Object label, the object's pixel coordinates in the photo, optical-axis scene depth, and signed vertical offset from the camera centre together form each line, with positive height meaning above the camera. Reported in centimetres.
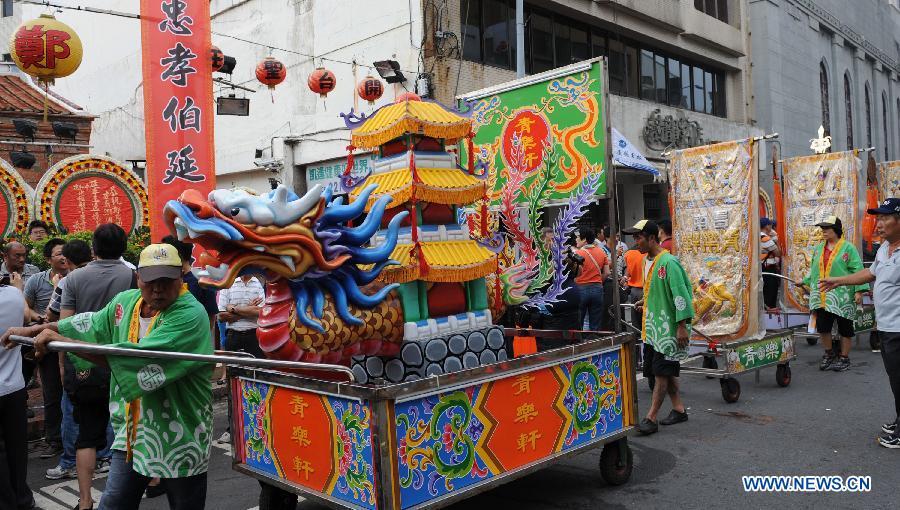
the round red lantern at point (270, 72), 1052 +304
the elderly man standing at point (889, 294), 485 -37
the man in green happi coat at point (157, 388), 285 -49
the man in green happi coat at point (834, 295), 777 -57
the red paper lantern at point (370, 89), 1089 +280
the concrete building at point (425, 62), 1249 +439
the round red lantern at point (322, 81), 1111 +302
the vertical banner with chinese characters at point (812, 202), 991 +63
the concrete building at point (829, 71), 2067 +603
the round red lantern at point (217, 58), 907 +284
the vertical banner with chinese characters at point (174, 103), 787 +198
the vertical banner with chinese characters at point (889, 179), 1383 +127
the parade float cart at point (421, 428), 312 -85
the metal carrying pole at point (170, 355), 252 -32
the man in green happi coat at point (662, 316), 556 -52
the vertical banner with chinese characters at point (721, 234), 779 +18
